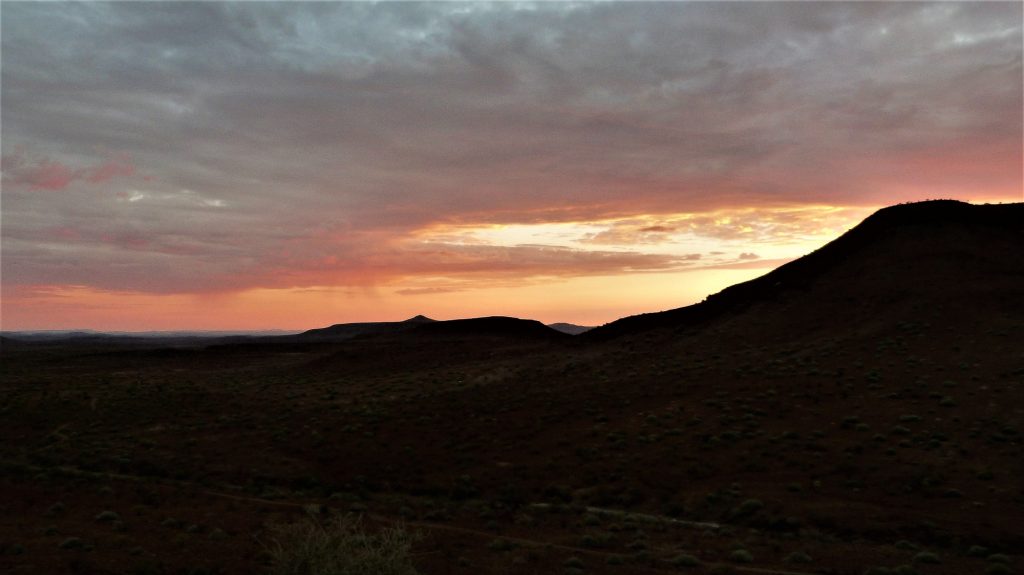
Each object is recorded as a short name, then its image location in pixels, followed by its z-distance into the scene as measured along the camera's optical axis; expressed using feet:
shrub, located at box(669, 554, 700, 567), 61.52
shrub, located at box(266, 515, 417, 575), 46.29
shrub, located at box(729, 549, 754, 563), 61.97
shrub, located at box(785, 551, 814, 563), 61.11
